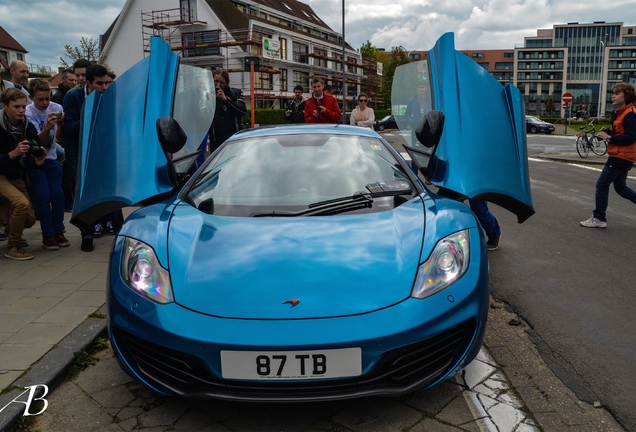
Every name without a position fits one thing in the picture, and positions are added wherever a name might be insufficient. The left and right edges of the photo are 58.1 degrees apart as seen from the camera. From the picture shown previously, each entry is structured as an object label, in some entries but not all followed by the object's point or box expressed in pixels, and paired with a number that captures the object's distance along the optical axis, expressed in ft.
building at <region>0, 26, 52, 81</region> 251.60
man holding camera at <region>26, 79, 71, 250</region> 18.92
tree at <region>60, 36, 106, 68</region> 116.67
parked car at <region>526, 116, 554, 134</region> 137.30
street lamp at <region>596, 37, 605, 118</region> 387.20
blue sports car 7.62
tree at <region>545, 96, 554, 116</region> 368.89
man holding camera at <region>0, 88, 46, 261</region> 17.71
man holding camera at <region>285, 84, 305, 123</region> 27.99
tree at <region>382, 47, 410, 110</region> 243.50
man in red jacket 26.27
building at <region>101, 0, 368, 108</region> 177.27
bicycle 63.57
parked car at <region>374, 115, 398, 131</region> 155.28
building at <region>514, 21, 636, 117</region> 408.46
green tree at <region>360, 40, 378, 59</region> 279.49
